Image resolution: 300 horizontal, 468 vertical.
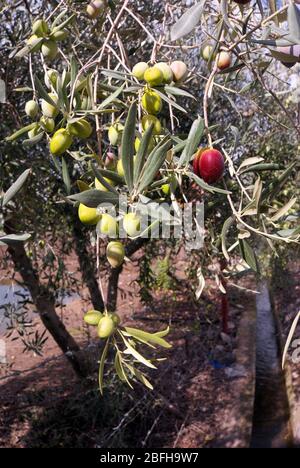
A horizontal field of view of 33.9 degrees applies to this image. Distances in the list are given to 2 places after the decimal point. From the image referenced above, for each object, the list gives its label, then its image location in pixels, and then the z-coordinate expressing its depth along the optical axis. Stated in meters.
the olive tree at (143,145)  0.63
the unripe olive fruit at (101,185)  0.68
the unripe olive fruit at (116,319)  0.74
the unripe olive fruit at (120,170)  0.72
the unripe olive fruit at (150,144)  0.71
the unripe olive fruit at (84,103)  0.80
